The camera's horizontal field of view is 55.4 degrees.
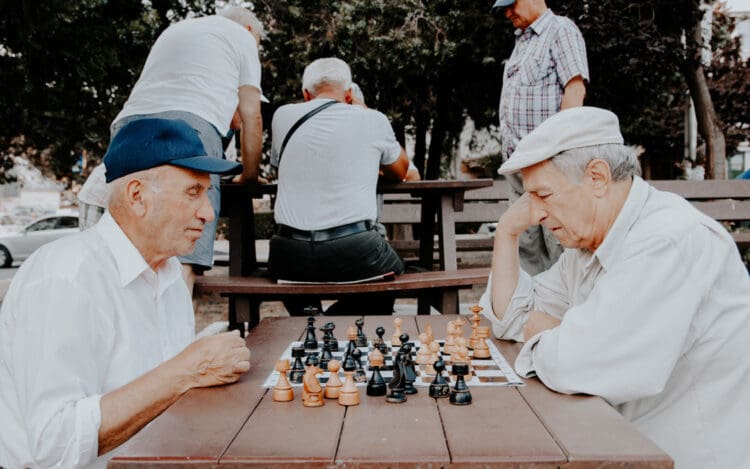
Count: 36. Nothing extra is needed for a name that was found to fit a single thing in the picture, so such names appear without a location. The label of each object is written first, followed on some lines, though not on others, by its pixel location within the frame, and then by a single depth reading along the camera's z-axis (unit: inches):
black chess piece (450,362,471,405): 67.7
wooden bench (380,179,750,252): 289.1
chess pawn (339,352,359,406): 68.5
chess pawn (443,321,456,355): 89.8
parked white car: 816.3
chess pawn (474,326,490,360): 89.4
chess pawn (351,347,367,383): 78.1
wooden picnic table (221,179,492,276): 191.0
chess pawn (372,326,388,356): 91.9
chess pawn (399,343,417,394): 72.8
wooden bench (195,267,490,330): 165.3
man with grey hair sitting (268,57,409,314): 165.8
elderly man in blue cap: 68.6
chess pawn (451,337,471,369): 83.3
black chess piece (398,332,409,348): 85.7
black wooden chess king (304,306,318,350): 93.7
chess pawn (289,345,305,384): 78.6
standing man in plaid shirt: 190.2
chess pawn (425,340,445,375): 81.6
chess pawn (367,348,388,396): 72.2
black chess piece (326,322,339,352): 94.0
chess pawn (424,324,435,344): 93.0
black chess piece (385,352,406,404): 69.5
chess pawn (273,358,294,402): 69.8
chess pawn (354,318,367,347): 96.3
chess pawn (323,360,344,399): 71.1
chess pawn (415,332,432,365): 83.5
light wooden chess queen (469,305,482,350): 91.6
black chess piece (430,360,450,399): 70.7
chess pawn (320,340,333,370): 85.3
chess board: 77.0
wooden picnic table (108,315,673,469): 54.1
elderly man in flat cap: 71.2
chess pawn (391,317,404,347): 96.0
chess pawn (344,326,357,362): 86.3
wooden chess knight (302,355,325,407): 68.3
